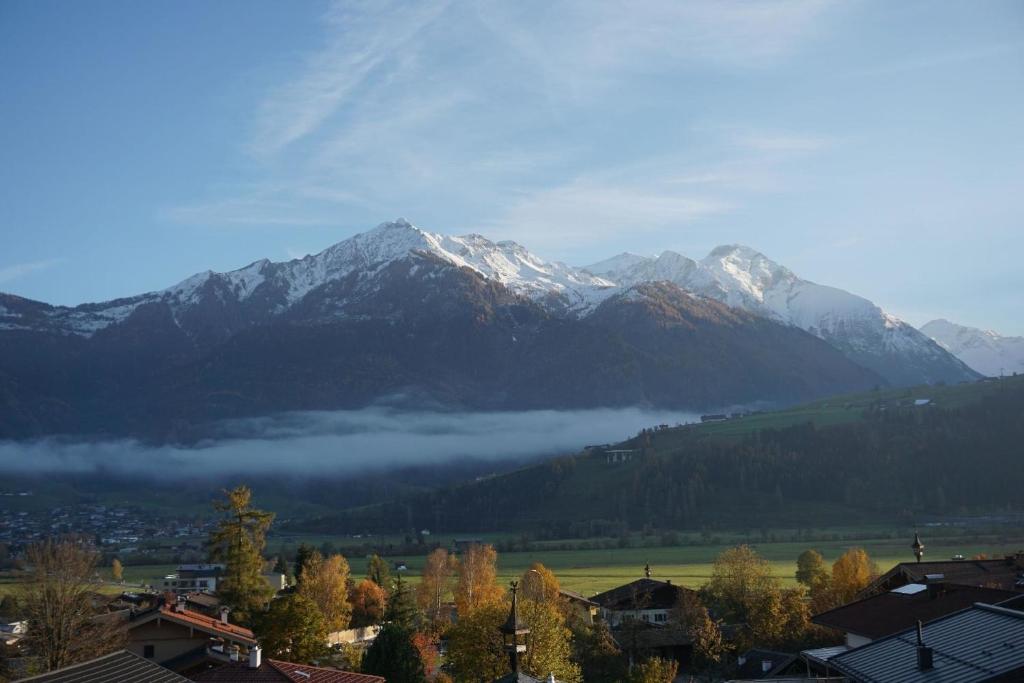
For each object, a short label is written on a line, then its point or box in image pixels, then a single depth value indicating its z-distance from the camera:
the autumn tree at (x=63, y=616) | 43.66
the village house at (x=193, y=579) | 109.00
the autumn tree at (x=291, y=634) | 50.28
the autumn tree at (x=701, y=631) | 58.25
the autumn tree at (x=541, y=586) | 69.22
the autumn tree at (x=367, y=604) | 84.25
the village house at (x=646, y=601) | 75.50
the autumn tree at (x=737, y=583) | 72.44
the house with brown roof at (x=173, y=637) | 46.72
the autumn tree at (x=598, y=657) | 54.44
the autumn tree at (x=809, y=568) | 86.31
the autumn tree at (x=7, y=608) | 76.56
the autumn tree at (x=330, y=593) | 73.88
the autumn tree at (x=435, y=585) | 85.06
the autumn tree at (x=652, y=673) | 39.84
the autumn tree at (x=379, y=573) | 94.50
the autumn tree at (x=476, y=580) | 76.12
